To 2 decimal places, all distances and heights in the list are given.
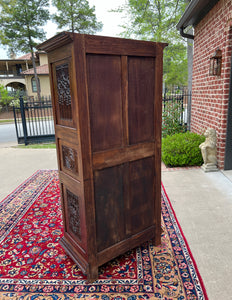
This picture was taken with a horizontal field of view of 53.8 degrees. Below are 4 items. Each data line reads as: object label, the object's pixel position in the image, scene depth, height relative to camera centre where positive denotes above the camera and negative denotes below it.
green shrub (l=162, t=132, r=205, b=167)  5.09 -1.23
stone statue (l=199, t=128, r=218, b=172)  4.67 -1.13
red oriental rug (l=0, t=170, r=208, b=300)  1.99 -1.65
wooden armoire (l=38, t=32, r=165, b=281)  1.83 -0.36
